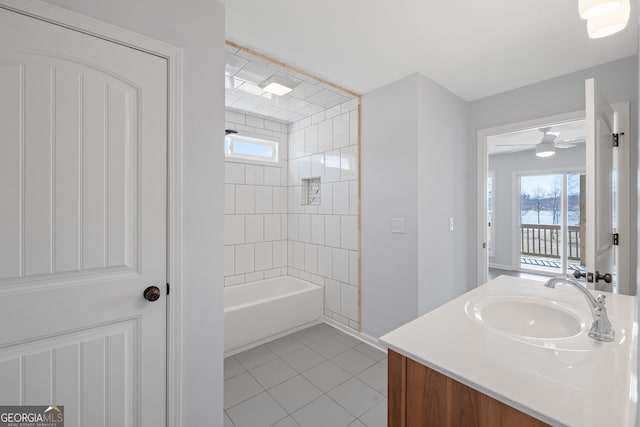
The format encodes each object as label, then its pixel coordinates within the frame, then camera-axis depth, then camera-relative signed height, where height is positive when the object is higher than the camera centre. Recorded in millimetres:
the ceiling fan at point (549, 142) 3809 +1043
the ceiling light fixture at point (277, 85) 2359 +1147
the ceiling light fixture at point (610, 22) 1029 +755
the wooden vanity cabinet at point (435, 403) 701 -548
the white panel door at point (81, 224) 994 -43
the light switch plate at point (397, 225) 2346 -113
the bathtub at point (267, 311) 2438 -1003
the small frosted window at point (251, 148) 3215 +807
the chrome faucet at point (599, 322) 908 -375
